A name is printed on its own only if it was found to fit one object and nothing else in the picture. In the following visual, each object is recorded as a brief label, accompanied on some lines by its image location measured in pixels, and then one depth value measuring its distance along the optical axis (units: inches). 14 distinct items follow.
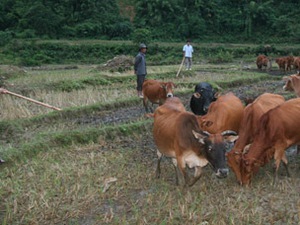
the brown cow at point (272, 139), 240.4
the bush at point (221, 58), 1123.9
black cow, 356.8
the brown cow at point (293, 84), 422.6
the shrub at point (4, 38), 1348.4
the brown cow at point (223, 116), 282.2
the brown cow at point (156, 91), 429.4
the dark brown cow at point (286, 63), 887.7
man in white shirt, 784.9
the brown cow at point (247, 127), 241.9
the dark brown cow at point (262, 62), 906.1
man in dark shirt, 480.7
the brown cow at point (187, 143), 221.6
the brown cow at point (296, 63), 865.5
